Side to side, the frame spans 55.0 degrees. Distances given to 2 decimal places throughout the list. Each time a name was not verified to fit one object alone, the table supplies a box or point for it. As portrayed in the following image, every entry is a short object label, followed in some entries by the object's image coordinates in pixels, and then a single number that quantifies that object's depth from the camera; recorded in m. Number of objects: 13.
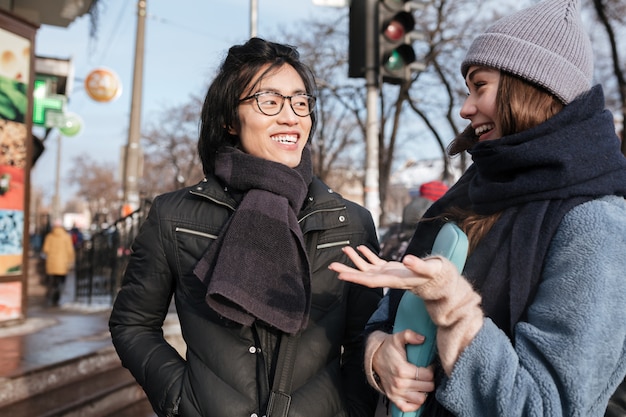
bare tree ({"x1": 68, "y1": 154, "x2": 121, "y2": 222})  58.09
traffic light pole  5.74
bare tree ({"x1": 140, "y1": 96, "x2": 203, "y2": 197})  28.83
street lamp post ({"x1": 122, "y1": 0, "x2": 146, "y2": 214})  12.15
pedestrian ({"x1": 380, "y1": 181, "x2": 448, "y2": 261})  5.72
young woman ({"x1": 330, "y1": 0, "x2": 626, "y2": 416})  1.24
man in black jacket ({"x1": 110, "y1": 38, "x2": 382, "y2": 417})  1.80
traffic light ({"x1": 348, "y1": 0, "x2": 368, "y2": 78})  5.57
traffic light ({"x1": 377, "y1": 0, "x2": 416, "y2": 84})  5.54
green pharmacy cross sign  9.02
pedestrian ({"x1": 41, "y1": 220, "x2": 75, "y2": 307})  12.38
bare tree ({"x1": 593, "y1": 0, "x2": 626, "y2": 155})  12.46
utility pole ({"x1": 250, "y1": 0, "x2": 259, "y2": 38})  14.55
